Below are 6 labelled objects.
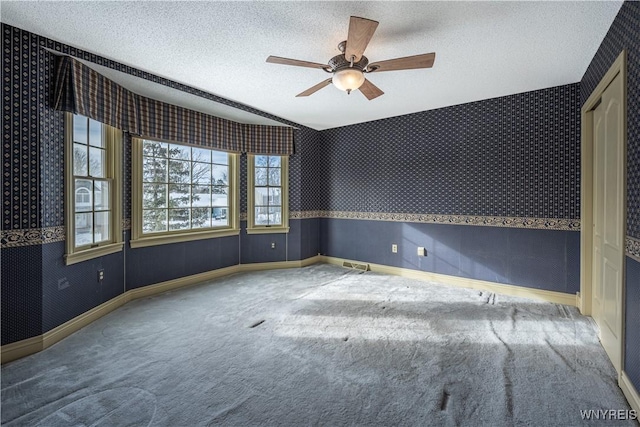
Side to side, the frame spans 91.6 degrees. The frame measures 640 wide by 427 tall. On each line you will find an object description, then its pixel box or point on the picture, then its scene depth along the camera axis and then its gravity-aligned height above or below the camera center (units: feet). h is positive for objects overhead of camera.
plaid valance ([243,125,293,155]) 16.35 +3.82
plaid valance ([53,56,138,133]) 8.84 +3.64
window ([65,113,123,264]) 9.33 +0.76
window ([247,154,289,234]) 16.78 +0.90
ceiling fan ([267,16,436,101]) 7.29 +3.70
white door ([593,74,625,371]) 6.97 -0.16
